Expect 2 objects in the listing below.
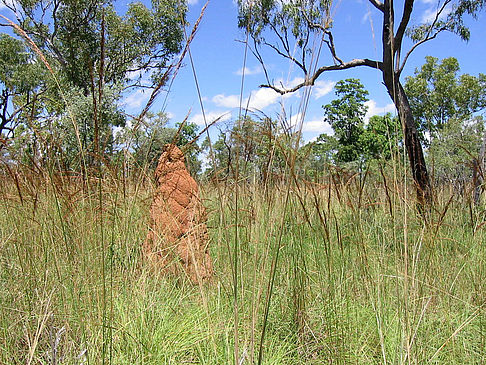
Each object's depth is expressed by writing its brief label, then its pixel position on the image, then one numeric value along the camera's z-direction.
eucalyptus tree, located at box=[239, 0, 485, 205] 5.87
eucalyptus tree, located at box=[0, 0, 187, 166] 16.62
